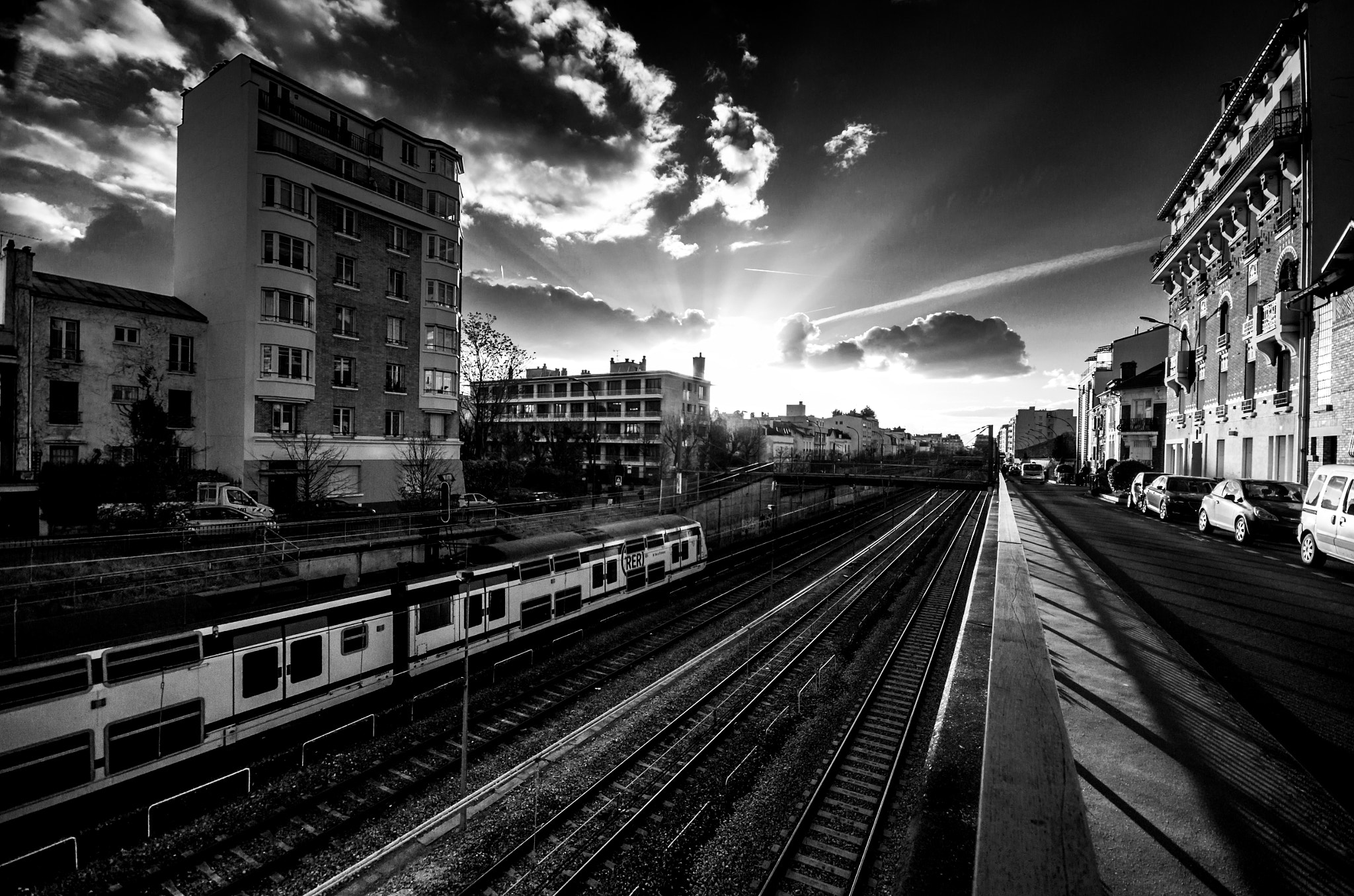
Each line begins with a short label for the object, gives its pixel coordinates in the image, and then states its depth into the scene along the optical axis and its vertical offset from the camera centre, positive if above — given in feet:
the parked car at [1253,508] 55.57 -5.37
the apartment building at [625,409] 247.70 +18.09
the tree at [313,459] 94.94 -2.70
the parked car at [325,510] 82.74 -9.94
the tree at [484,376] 142.72 +17.78
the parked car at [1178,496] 78.69 -5.78
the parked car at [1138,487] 97.96 -5.78
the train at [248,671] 25.18 -13.02
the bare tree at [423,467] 106.93 -4.40
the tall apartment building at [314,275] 97.14 +31.53
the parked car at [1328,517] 39.27 -4.44
